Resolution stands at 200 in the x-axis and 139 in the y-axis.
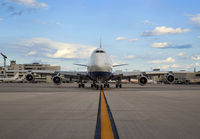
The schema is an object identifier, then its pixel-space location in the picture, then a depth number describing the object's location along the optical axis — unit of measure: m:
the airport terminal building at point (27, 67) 156.50
